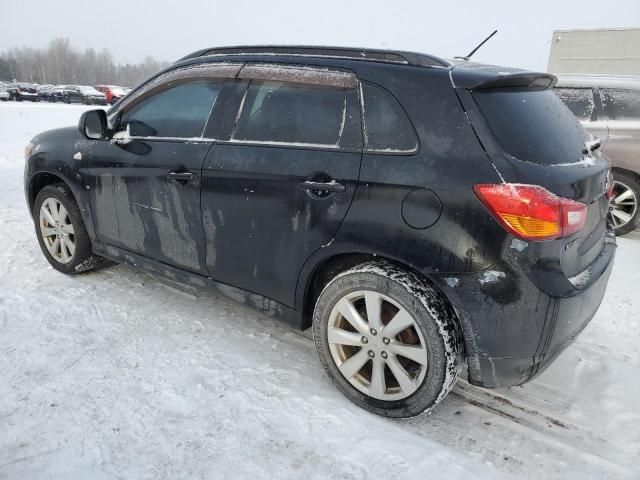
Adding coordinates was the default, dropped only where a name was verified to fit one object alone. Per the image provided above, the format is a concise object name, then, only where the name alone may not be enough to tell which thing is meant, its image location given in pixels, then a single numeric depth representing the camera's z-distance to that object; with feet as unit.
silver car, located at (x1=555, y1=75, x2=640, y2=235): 18.93
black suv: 6.73
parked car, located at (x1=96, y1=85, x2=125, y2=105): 124.89
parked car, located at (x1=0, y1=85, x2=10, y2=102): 105.37
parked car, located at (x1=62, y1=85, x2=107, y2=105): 121.70
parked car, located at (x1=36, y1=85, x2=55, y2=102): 122.26
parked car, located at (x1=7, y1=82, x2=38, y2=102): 115.44
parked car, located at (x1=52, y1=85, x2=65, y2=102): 121.90
